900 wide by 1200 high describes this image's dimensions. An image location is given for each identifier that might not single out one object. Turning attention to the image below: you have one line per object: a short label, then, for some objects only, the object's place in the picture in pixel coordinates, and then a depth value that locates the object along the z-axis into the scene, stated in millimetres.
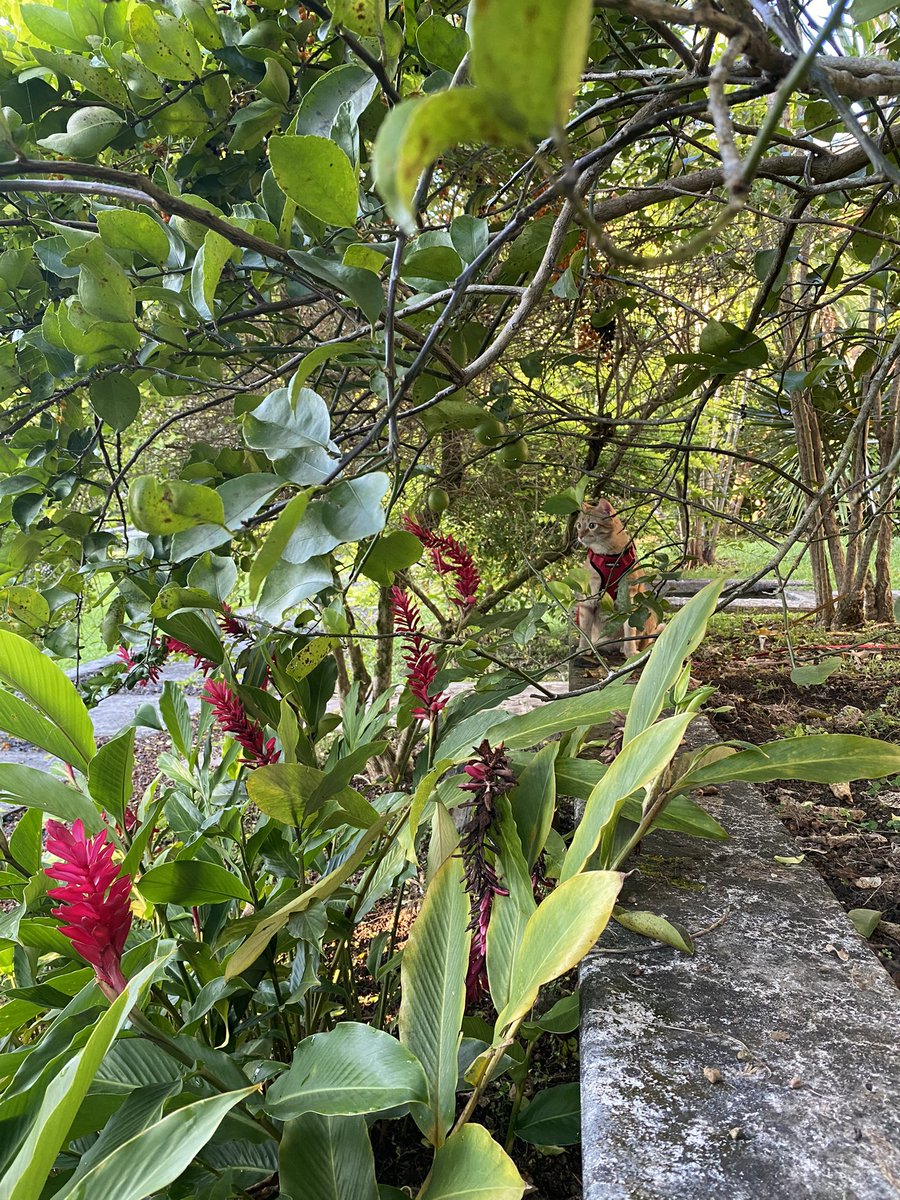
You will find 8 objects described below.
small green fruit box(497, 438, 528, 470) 1143
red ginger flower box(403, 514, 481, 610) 971
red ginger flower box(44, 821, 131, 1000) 514
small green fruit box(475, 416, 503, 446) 874
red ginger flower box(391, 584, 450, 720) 801
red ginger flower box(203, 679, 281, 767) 797
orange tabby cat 1934
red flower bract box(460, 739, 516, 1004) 709
